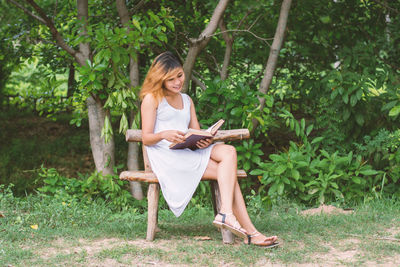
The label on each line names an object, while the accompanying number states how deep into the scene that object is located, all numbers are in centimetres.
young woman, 732
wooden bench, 751
